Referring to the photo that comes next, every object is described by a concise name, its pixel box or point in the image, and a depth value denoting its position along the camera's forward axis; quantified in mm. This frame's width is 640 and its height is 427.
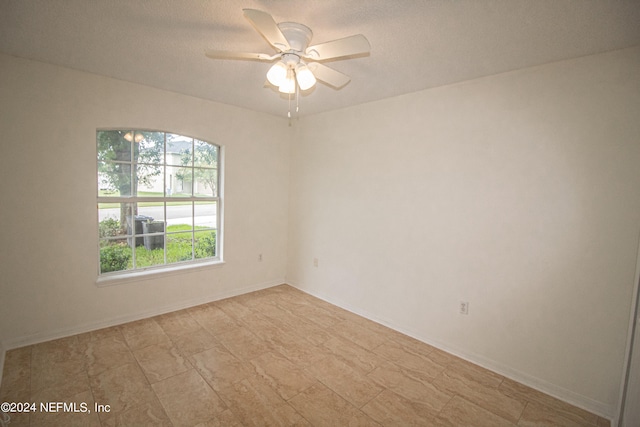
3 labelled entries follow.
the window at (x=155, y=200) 3084
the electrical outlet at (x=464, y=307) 2684
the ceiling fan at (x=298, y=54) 1609
